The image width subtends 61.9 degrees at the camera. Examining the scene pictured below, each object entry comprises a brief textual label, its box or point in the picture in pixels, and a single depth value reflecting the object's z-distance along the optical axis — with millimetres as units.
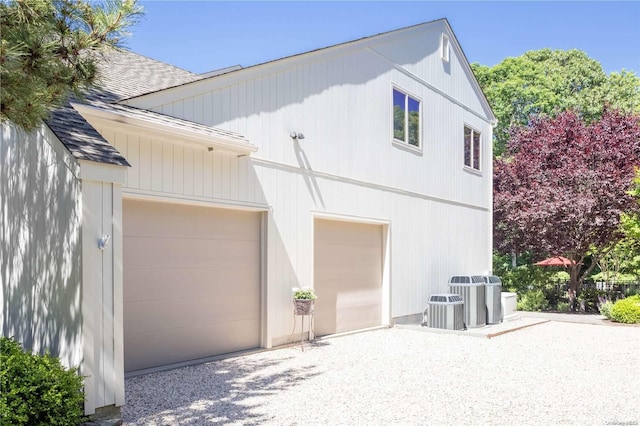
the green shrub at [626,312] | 12914
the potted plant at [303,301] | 8391
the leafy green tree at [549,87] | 26812
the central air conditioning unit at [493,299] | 12023
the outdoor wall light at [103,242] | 4824
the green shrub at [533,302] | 16094
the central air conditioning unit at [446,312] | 10867
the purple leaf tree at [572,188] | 14195
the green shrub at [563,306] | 16222
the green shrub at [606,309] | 13477
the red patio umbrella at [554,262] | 17891
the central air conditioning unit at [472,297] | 11389
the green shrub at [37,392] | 3953
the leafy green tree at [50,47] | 3451
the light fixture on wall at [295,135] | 9188
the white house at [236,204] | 4957
